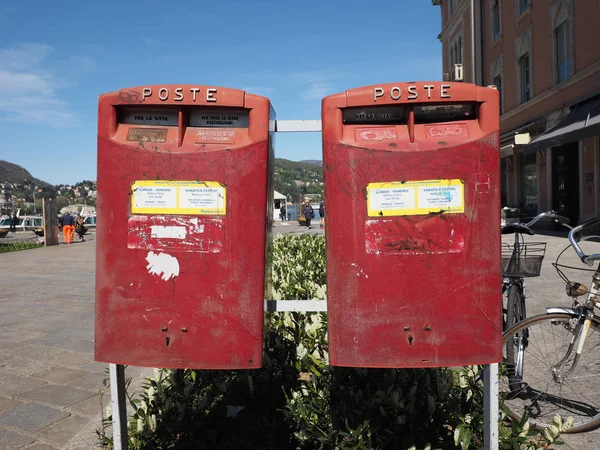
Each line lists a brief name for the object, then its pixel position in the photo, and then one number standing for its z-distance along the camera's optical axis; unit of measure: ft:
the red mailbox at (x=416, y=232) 6.89
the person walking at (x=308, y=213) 91.81
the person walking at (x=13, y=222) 150.73
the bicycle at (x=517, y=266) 11.41
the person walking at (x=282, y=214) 156.90
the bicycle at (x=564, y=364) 10.37
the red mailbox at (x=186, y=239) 7.20
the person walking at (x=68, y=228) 76.74
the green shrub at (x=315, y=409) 8.90
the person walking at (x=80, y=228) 84.73
